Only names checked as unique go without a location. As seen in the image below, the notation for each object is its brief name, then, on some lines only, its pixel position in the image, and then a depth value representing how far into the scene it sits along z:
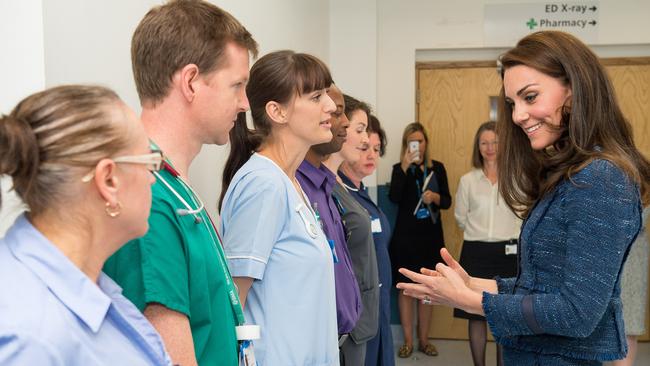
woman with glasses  0.78
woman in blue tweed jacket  1.38
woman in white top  4.24
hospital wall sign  4.97
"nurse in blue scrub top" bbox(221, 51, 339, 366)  1.52
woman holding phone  4.65
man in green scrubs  1.04
